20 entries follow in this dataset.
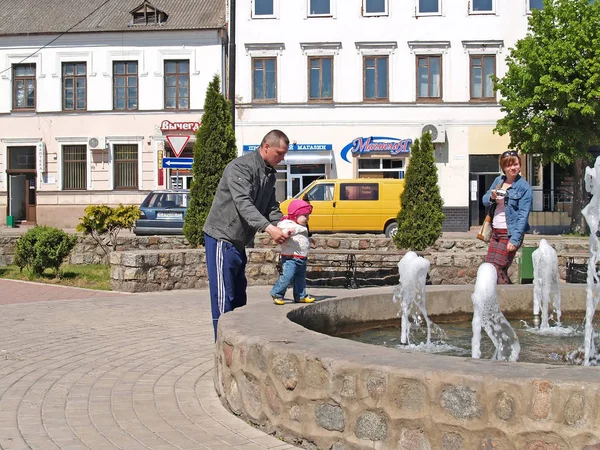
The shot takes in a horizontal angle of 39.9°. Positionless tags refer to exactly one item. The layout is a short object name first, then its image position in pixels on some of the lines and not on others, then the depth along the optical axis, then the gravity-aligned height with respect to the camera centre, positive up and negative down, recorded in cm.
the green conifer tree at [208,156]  1469 +98
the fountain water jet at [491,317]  649 -88
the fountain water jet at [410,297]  735 -81
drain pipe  1573 +271
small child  731 -42
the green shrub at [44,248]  1387 -63
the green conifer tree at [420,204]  1570 +10
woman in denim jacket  798 -2
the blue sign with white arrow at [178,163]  2098 +121
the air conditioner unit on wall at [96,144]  3353 +269
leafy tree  2692 +410
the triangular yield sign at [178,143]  2128 +172
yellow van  2455 +5
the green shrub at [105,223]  1677 -26
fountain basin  359 -89
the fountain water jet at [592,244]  677 -32
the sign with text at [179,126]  3291 +335
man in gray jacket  613 -8
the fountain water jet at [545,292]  793 -81
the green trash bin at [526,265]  1244 -85
